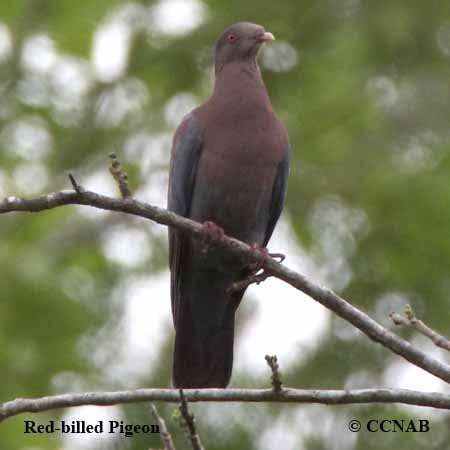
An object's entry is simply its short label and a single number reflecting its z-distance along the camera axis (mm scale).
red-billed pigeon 12977
